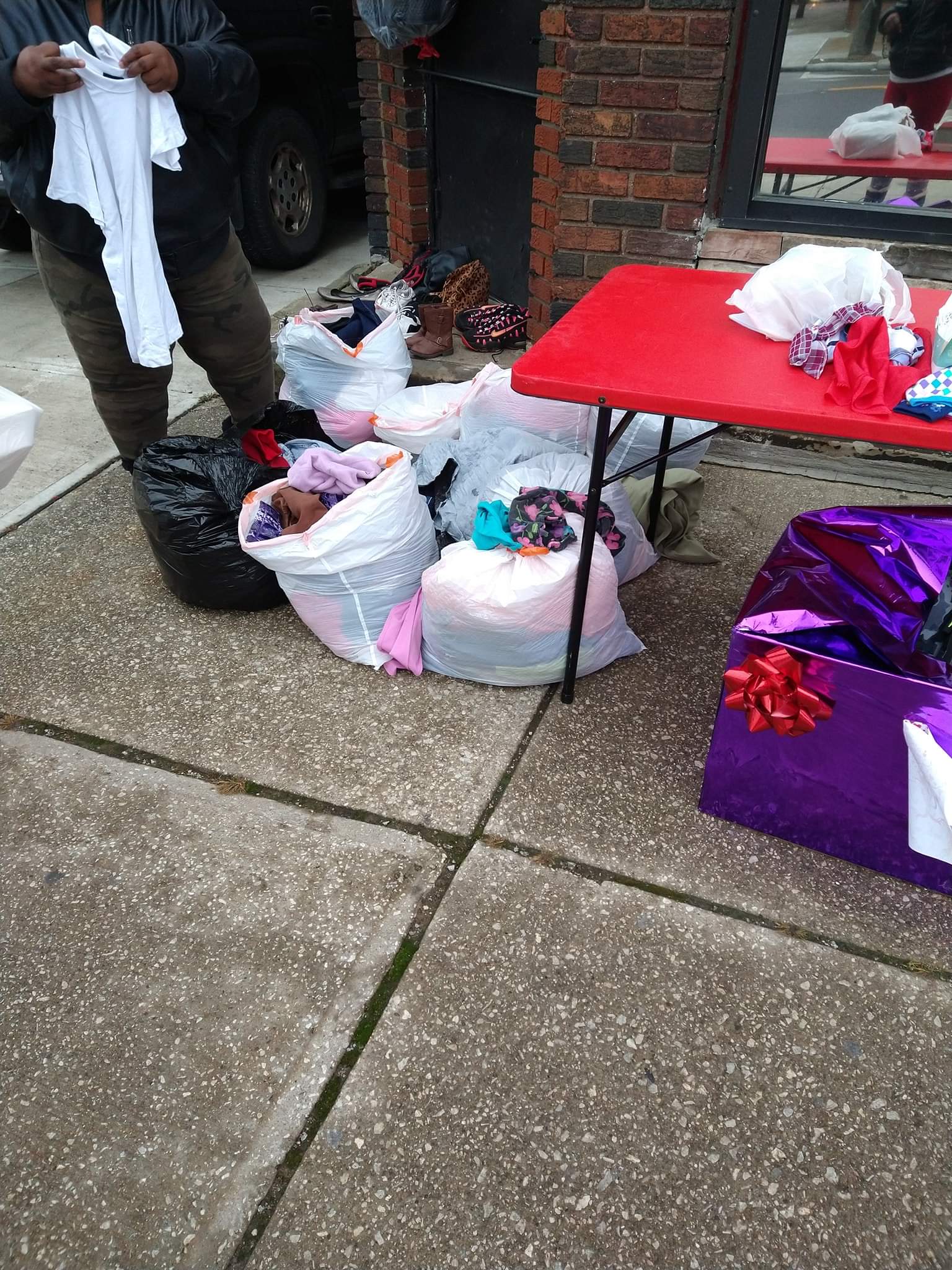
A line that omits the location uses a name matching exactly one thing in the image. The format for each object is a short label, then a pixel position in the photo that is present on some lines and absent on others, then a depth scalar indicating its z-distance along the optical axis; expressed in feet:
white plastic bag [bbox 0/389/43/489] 5.72
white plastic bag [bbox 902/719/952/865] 5.23
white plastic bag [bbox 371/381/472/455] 10.38
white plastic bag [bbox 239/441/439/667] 7.79
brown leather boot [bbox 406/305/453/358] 13.32
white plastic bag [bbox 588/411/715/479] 9.91
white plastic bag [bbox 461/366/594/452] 9.75
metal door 12.42
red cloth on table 5.65
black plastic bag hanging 12.59
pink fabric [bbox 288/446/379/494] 8.63
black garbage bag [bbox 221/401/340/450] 10.68
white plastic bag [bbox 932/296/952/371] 5.87
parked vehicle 16.25
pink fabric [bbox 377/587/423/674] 8.16
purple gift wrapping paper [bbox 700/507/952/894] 5.60
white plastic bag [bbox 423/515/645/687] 7.41
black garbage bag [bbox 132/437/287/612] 8.42
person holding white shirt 7.85
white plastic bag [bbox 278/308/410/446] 11.16
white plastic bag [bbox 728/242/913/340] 6.64
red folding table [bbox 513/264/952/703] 5.62
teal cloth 7.61
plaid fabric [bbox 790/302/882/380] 6.21
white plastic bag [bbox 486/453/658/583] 8.40
